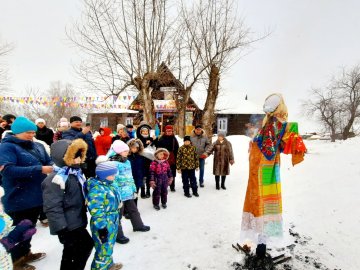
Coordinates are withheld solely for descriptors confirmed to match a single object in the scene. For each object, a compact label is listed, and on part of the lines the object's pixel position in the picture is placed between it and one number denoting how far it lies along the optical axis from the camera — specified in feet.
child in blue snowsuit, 8.35
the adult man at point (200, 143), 23.03
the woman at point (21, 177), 9.45
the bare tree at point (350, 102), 105.09
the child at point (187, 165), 20.13
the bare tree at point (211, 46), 35.88
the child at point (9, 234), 6.28
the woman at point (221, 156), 21.72
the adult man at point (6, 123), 19.34
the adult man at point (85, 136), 16.45
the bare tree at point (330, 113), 113.80
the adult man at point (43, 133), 22.85
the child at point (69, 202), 7.46
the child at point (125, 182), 12.26
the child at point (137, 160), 16.85
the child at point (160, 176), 16.99
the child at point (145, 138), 19.76
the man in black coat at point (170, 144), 21.39
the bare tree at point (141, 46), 32.91
